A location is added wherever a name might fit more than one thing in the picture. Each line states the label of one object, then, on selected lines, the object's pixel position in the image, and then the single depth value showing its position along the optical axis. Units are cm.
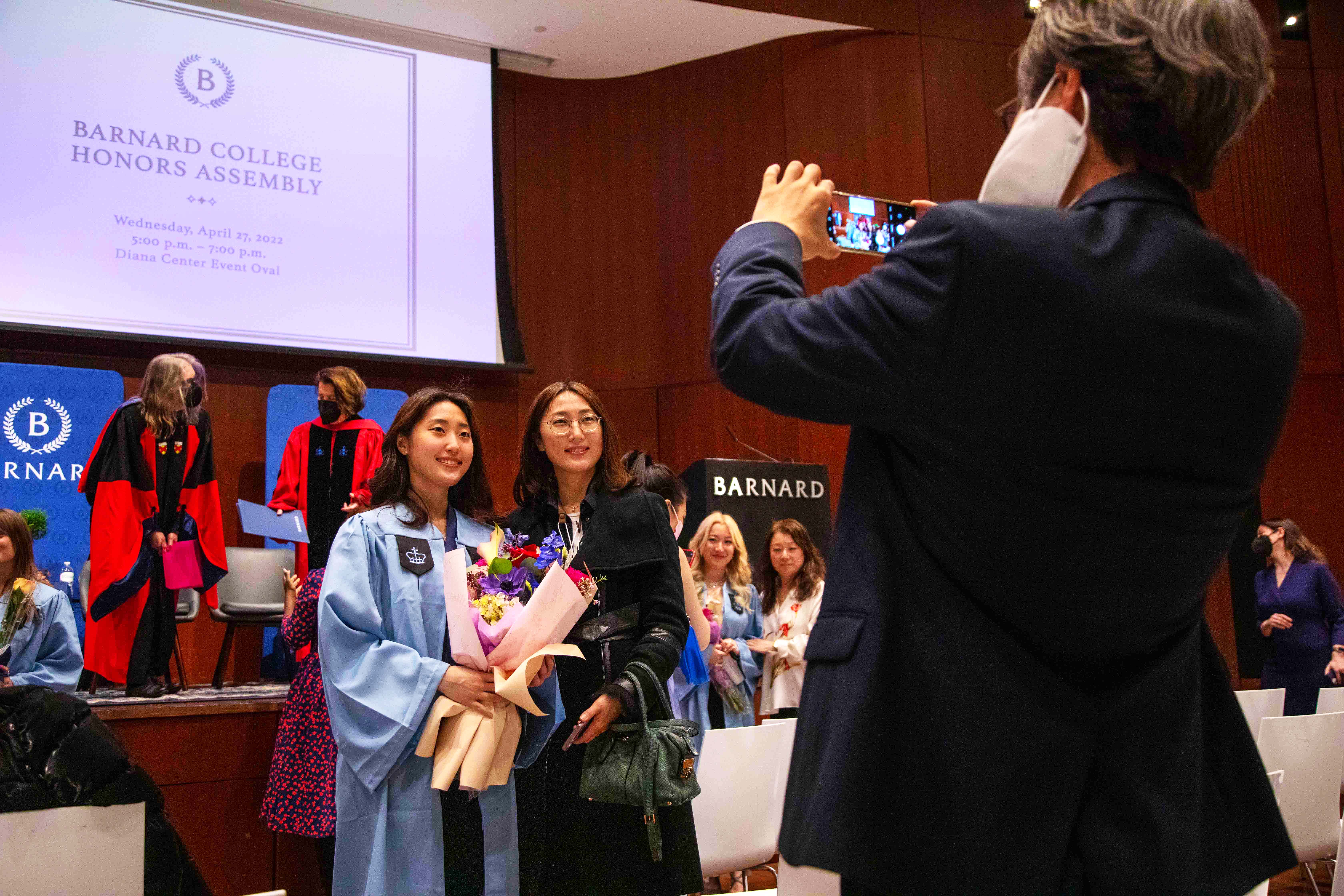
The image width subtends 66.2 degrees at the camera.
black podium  646
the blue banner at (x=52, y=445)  598
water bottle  554
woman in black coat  241
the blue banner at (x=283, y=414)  675
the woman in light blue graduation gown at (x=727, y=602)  508
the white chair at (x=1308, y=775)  326
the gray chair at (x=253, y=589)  548
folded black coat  198
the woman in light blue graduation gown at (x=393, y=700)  228
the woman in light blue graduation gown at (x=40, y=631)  404
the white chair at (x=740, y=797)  295
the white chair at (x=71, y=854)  193
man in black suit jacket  84
